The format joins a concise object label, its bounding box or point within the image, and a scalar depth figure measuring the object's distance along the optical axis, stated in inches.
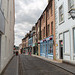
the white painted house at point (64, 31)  554.9
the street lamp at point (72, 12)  397.1
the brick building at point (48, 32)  869.2
